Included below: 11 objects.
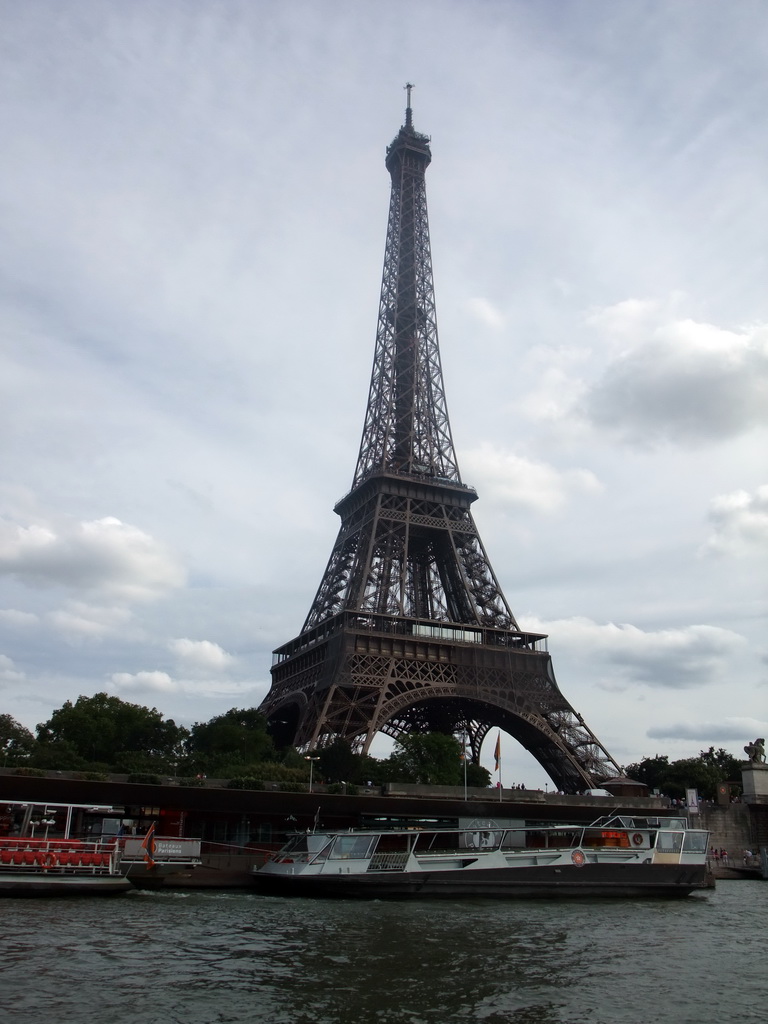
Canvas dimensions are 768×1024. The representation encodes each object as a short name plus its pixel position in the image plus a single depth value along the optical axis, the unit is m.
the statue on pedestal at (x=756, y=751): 69.20
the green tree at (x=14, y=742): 64.78
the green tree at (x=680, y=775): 85.38
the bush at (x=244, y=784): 50.94
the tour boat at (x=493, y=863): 37.50
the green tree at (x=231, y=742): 63.12
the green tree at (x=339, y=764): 57.72
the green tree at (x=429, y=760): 65.75
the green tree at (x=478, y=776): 71.06
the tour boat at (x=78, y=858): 32.94
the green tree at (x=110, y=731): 71.44
